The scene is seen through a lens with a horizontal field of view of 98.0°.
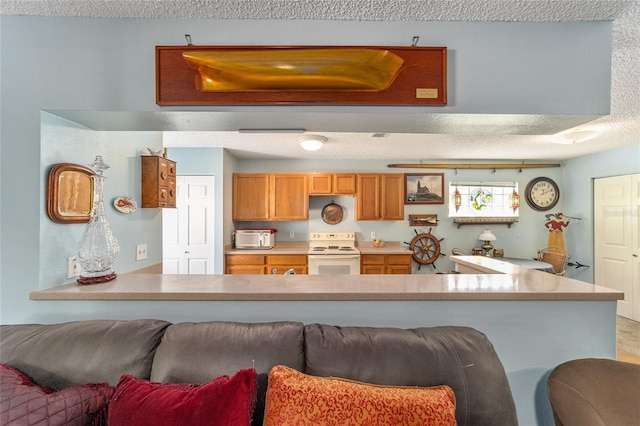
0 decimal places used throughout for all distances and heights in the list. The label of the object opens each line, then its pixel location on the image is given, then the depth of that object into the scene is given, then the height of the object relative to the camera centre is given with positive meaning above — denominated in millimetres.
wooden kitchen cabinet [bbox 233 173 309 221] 4395 +241
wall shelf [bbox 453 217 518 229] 4730 -118
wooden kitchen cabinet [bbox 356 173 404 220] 4469 +270
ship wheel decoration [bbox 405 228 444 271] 4641 -594
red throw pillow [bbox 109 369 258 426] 837 -596
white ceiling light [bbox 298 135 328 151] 3162 +813
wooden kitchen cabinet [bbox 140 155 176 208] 2037 +226
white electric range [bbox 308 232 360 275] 4004 -691
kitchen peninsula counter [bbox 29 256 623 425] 1373 -501
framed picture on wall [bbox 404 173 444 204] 4750 +391
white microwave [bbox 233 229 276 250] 4207 -406
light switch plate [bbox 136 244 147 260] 1993 -290
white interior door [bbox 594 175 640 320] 3691 -339
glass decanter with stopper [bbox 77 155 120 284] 1463 -166
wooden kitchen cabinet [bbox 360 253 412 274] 4180 -761
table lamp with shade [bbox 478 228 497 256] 4578 -426
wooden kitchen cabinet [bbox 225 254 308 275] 4016 -735
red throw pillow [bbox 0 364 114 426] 857 -621
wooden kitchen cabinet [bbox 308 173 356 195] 4430 +459
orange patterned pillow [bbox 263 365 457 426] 833 -591
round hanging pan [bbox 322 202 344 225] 4695 -9
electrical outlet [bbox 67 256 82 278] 1500 -305
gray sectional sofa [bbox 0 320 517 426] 986 -539
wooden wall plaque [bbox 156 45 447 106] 1309 +661
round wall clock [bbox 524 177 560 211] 4801 +352
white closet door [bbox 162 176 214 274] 3973 -246
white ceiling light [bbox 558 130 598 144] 2904 +828
